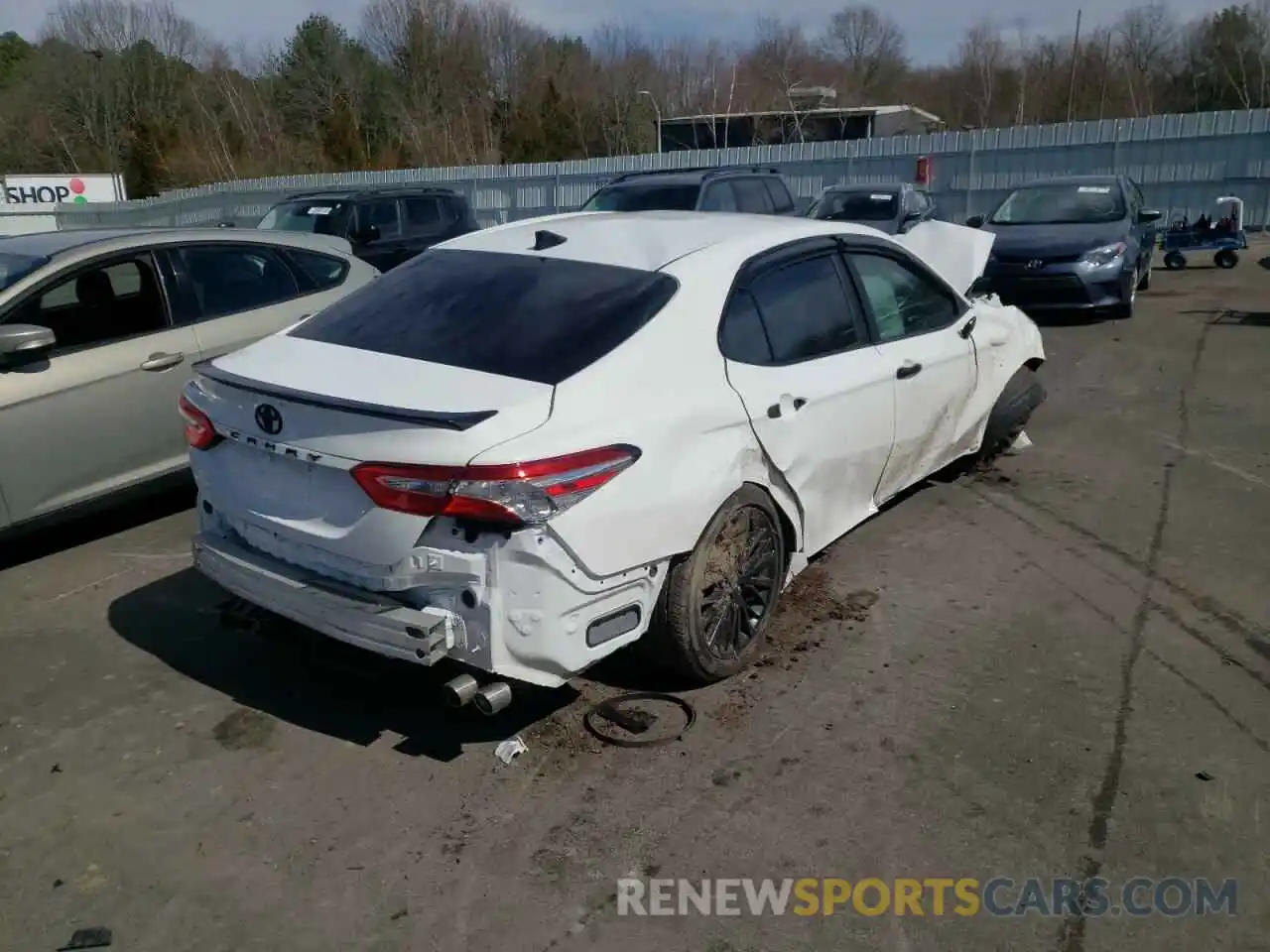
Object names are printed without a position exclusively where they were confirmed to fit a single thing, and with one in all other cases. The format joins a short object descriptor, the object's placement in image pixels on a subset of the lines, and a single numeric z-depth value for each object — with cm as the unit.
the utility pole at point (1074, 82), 4616
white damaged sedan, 324
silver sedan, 516
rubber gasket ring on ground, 372
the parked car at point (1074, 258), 1151
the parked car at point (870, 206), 1472
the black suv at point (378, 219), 1243
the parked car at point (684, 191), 1265
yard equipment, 1556
